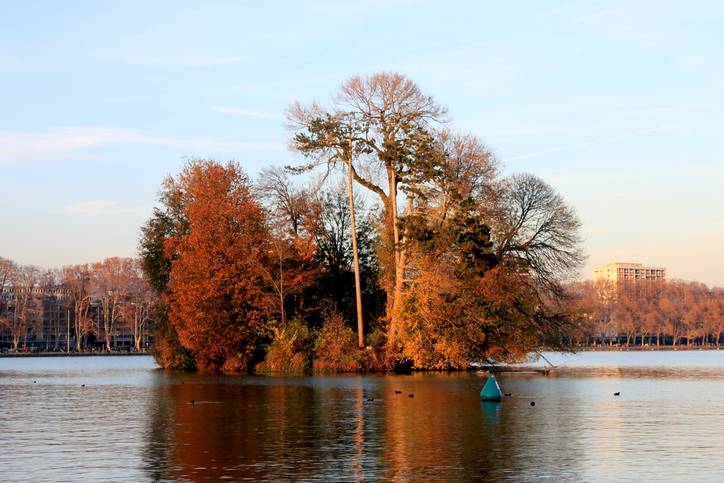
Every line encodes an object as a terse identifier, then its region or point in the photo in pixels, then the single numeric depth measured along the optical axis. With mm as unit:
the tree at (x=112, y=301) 189875
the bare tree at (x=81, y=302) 188000
